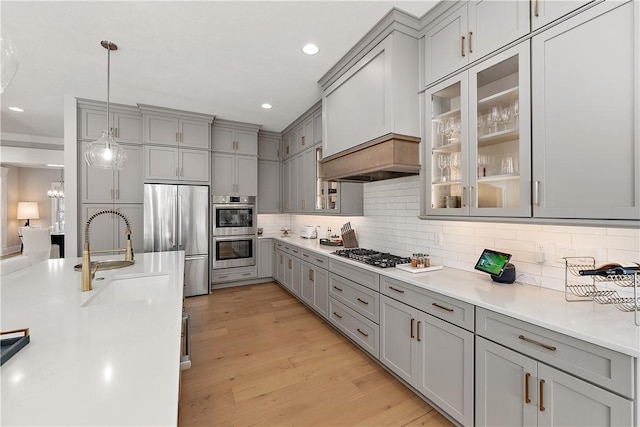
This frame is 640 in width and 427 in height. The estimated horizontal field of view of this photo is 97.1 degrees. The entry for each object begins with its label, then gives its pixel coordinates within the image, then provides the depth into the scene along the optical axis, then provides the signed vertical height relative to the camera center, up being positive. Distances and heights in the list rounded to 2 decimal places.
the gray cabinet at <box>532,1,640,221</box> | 1.29 +0.48
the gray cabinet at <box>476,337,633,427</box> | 1.16 -0.86
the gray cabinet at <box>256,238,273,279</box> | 5.25 -0.87
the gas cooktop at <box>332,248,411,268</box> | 2.54 -0.46
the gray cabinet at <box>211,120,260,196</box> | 4.88 +0.94
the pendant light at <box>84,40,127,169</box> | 2.67 +0.57
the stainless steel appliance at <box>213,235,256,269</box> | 4.84 -0.69
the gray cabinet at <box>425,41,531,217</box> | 1.69 +0.49
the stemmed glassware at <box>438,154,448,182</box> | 2.23 +0.38
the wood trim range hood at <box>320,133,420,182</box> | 2.29 +0.47
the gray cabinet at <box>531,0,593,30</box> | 1.45 +1.08
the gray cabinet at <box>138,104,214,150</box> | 4.23 +1.31
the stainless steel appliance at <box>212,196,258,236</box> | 4.80 -0.06
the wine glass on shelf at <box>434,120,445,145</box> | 2.25 +0.66
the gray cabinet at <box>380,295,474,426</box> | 1.71 -1.00
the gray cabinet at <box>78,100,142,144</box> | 3.98 +1.32
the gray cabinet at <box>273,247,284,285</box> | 4.89 -0.98
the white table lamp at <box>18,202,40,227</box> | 7.97 +0.02
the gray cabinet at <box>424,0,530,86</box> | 1.72 +1.22
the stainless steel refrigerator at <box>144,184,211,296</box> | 4.23 -0.21
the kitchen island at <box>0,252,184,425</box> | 0.70 -0.50
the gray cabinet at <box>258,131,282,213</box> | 5.45 +0.76
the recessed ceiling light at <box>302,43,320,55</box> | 2.65 +1.56
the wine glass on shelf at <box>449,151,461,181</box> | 2.11 +0.35
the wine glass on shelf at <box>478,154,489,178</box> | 1.92 +0.32
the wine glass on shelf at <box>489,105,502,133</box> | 1.87 +0.63
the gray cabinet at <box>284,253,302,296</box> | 4.19 -0.96
